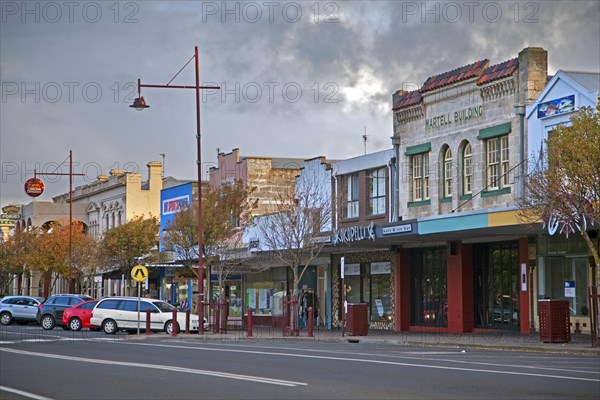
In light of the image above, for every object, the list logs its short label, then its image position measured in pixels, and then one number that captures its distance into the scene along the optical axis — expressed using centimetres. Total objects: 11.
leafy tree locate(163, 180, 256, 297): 4725
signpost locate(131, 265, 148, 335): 4004
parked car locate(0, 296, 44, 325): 5288
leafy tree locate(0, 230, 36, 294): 7838
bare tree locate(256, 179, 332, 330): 4288
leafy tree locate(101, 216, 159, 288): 6209
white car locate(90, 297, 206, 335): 4191
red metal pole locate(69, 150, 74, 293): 6291
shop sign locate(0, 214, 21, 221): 9591
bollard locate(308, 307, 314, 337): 3750
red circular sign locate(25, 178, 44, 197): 8431
